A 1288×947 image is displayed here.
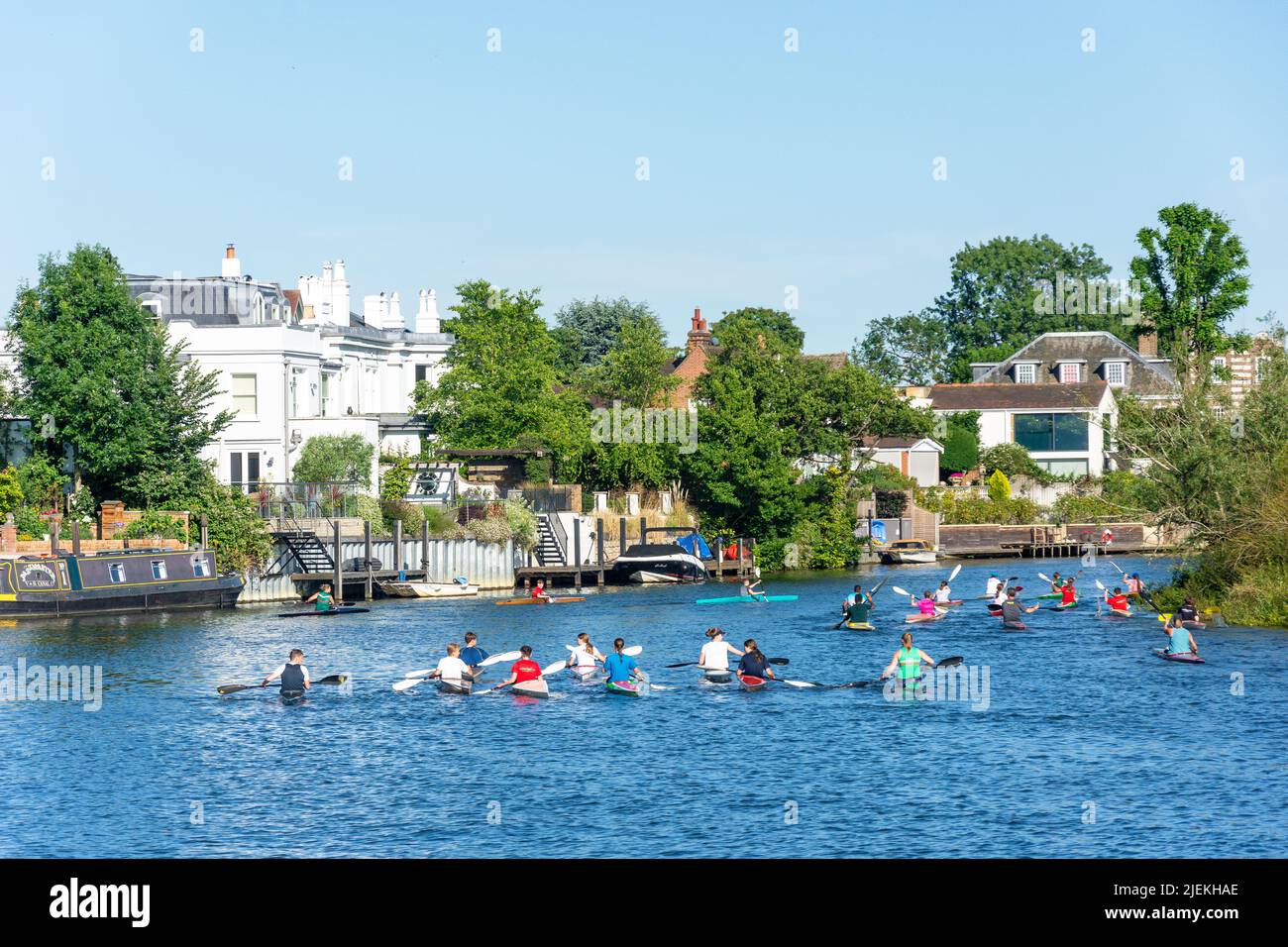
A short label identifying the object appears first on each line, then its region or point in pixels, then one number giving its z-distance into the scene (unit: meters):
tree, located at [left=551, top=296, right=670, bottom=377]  136.00
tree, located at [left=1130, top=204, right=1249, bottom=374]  95.25
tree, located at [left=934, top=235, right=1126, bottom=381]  163.50
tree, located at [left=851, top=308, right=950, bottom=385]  164.75
